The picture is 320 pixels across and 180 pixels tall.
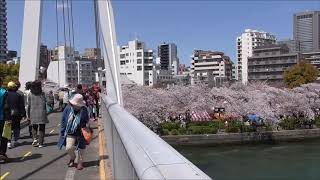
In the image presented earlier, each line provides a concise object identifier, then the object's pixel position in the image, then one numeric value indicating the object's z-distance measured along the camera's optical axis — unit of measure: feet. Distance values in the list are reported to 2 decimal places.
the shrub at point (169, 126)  88.81
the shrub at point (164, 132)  86.49
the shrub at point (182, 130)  87.41
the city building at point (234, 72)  301.69
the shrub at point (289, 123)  98.39
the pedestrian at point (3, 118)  17.79
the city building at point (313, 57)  263.04
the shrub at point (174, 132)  86.53
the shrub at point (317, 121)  102.81
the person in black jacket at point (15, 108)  20.44
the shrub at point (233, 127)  90.42
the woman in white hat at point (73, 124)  15.88
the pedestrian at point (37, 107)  21.77
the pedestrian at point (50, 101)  50.89
